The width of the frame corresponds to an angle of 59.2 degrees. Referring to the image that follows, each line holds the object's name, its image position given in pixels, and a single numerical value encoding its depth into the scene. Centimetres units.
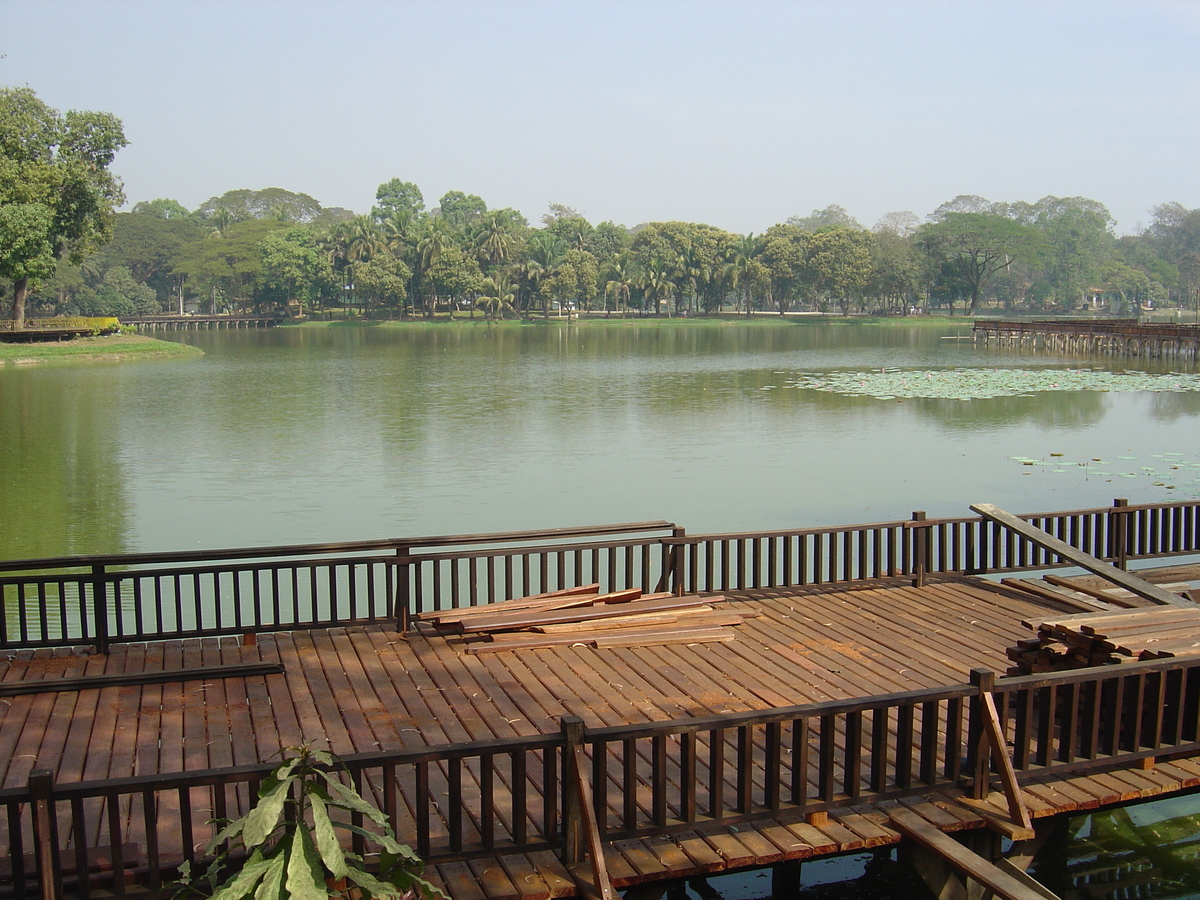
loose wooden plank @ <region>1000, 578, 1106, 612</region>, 859
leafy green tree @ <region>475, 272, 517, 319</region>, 9862
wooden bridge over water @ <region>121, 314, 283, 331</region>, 10038
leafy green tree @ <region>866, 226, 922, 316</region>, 10512
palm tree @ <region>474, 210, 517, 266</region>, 9994
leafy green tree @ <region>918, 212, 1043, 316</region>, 10762
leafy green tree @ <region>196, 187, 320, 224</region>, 15112
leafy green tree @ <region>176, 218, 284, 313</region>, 10130
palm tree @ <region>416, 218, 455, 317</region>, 9600
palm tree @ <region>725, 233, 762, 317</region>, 10231
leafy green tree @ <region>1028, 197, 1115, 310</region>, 13138
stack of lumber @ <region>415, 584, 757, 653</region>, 794
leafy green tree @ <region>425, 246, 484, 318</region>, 9512
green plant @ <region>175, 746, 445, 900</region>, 375
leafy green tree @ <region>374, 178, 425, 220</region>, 13750
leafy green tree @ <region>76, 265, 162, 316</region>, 10056
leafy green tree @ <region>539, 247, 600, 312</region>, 9806
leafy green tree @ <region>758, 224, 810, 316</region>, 10150
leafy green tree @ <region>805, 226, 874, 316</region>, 10069
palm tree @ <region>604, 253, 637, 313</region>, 10438
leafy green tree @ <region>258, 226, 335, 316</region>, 9856
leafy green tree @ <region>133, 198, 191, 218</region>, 16400
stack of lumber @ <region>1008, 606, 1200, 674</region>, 605
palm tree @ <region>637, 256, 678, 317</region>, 10238
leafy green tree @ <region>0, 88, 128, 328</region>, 5012
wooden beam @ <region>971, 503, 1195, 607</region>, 803
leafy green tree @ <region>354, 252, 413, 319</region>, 9375
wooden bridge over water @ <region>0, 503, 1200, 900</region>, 468
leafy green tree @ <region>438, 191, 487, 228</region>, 14362
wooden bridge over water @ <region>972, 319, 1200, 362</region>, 5109
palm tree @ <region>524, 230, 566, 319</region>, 10119
